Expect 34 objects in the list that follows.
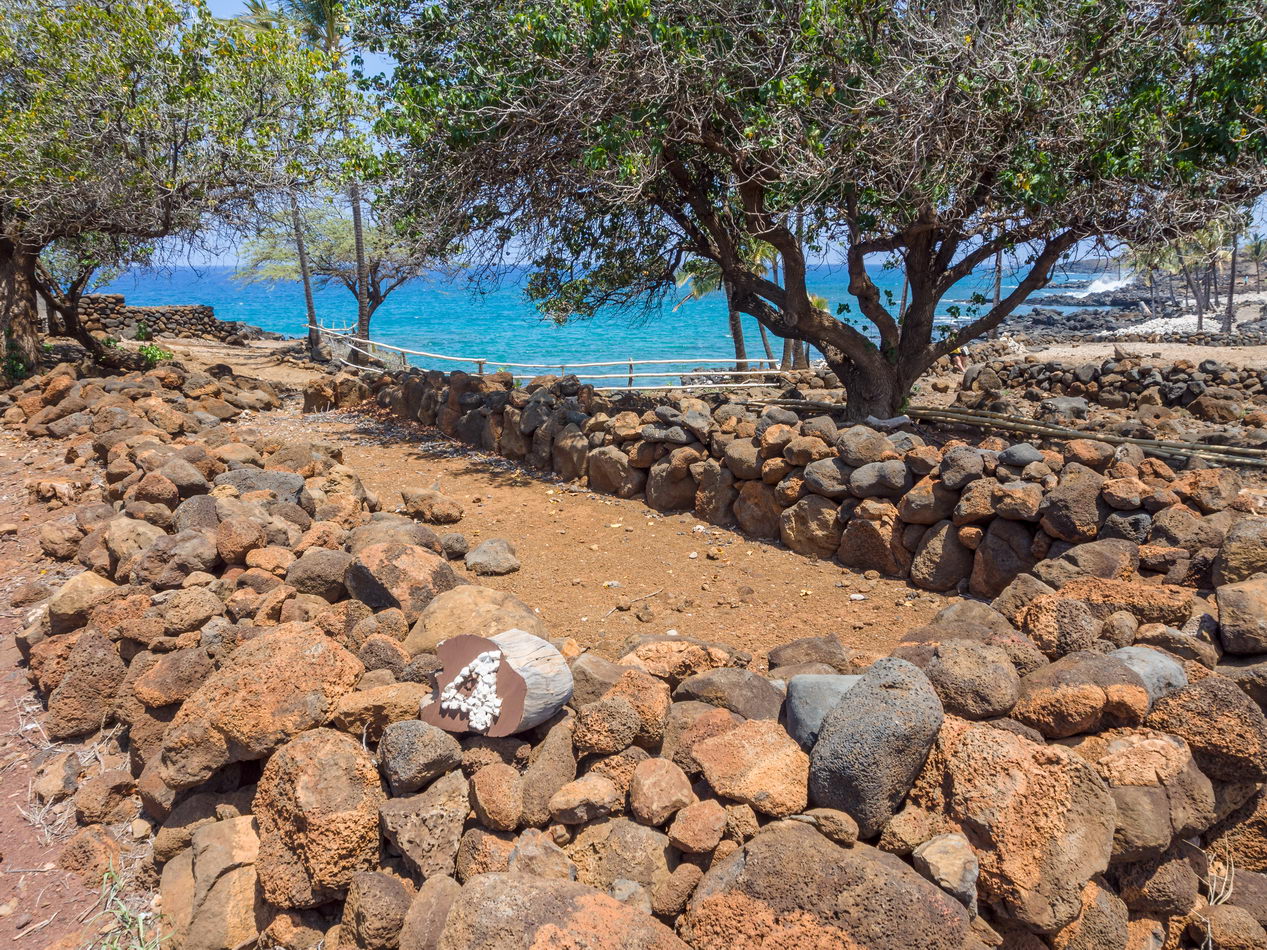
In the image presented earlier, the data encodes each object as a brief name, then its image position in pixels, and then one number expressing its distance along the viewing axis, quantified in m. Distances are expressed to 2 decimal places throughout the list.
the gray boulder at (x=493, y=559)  5.85
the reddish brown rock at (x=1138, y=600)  3.54
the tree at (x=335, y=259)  22.19
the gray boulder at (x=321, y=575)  4.34
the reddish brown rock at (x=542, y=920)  2.08
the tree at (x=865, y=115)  6.88
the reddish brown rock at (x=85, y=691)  3.71
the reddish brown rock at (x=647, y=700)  2.92
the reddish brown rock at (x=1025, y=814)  2.25
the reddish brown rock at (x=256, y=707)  2.95
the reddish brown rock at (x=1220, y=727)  2.66
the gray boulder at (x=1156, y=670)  2.88
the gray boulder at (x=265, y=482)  6.18
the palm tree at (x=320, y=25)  21.05
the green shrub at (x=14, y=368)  12.13
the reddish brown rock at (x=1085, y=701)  2.71
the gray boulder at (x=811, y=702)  2.78
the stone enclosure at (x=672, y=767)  2.26
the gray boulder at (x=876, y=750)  2.44
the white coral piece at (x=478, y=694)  2.89
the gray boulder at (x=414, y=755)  2.69
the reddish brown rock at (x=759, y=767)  2.52
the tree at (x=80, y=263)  13.40
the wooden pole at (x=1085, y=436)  6.26
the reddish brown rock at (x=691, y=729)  2.78
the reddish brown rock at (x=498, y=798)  2.63
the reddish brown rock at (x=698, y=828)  2.43
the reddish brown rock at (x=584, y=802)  2.59
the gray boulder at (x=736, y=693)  3.06
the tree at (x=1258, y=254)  41.57
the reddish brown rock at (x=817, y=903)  2.06
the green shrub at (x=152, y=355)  14.34
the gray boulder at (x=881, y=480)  6.02
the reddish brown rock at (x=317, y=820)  2.55
